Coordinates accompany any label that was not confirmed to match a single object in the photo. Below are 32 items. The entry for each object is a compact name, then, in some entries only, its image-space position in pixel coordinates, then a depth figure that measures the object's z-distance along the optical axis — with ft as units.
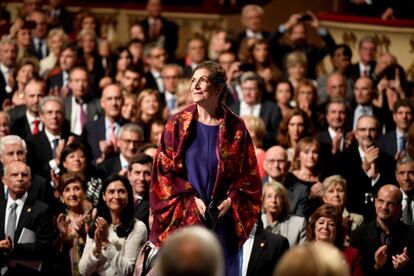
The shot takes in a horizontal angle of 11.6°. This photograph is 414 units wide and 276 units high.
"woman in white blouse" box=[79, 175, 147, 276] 44.29
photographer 70.06
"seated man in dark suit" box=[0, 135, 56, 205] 49.69
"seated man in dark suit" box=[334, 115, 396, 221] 52.55
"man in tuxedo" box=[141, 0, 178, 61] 76.19
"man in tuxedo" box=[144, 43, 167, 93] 67.85
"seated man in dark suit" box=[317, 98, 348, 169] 56.69
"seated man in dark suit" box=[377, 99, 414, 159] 56.51
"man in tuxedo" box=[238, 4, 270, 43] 72.60
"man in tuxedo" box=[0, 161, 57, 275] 46.02
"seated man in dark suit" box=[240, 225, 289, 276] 43.81
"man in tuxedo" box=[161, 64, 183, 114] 64.90
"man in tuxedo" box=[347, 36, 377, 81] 67.02
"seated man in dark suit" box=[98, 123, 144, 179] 53.24
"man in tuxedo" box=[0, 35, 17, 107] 65.61
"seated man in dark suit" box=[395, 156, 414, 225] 50.29
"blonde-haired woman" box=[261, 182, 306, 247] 47.24
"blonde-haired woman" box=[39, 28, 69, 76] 69.00
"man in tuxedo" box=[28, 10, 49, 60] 72.69
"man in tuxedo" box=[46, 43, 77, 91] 65.68
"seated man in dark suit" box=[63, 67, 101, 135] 61.21
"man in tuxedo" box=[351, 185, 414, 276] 46.09
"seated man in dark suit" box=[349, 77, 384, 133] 60.70
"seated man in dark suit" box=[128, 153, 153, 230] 48.44
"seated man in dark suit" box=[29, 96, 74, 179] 54.39
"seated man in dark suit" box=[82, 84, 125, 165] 56.83
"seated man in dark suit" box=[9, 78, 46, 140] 57.94
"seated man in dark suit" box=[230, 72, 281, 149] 59.87
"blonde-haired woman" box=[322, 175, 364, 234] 49.09
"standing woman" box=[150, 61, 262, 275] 37.91
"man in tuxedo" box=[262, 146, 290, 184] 50.89
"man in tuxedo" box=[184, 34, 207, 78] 69.92
